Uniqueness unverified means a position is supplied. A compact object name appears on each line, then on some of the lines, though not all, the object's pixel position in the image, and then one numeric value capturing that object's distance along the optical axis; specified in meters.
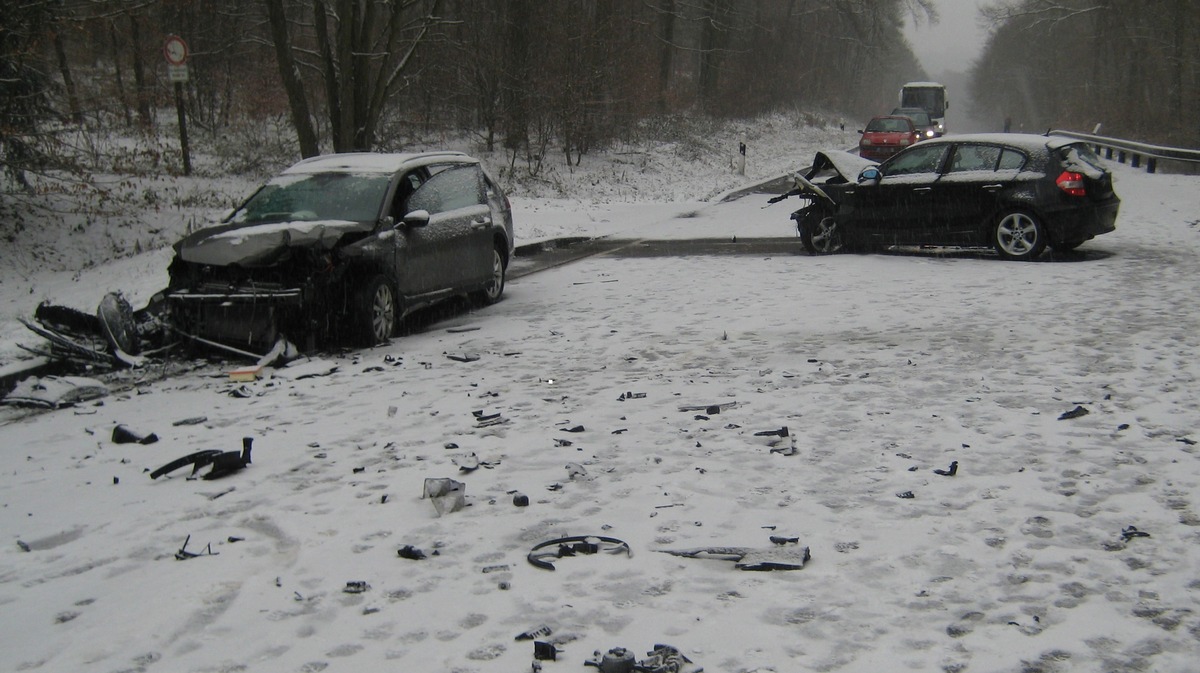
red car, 33.38
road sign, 19.11
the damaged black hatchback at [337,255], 8.59
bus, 43.44
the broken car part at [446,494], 5.07
